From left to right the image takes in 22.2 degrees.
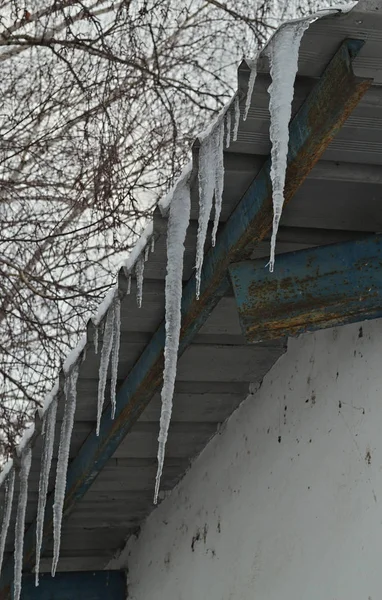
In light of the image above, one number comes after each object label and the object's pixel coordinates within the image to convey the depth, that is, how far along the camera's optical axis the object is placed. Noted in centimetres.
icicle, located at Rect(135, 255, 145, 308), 290
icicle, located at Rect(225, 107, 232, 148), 235
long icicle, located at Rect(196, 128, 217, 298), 248
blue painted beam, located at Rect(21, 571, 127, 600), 523
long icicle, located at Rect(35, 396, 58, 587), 377
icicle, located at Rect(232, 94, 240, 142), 230
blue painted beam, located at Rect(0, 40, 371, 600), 219
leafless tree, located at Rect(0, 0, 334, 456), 721
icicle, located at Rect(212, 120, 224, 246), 241
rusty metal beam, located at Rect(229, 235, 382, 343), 281
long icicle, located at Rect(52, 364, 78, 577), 356
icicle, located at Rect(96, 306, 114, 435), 320
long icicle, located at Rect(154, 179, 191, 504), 265
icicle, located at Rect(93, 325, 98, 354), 327
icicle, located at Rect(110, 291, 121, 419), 312
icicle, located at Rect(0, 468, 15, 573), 434
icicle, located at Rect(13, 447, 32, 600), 415
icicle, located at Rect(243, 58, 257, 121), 216
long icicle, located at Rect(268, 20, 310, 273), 203
